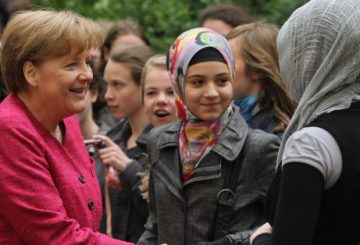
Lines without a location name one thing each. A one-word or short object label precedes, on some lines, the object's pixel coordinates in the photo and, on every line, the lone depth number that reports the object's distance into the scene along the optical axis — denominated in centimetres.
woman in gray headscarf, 474
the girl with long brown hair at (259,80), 843
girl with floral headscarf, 676
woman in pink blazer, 584
